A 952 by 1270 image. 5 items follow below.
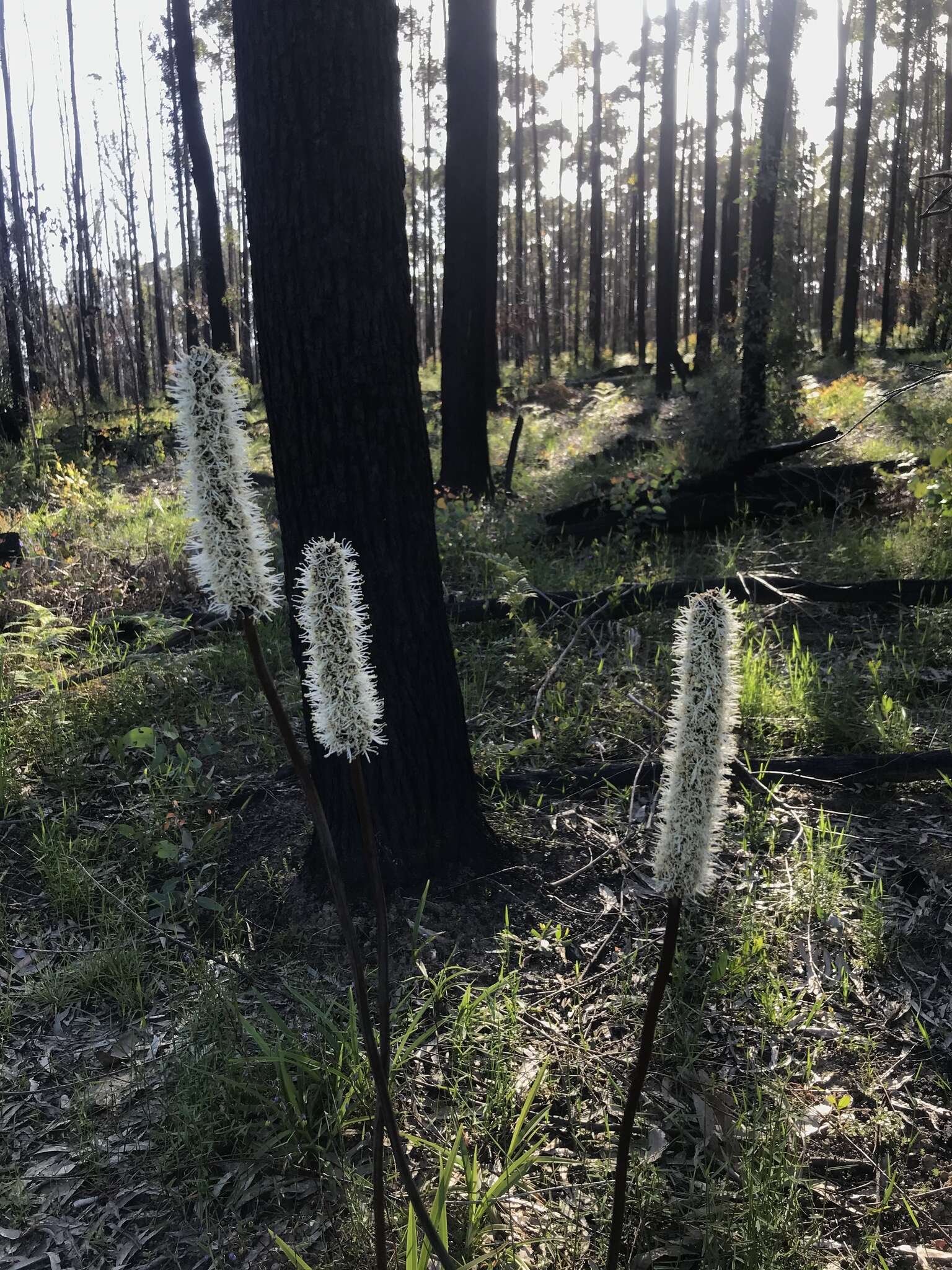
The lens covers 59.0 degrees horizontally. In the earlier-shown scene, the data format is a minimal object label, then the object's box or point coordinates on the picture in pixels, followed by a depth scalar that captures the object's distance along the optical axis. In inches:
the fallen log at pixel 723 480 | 298.4
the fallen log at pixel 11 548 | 284.2
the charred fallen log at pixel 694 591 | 205.0
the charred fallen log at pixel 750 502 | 284.8
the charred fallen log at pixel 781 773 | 141.9
